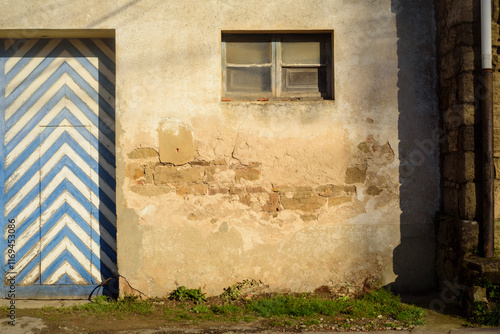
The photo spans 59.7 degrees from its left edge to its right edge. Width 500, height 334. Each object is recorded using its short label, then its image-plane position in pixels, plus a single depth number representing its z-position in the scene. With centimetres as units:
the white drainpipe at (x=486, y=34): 400
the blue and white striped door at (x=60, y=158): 476
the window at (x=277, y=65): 468
